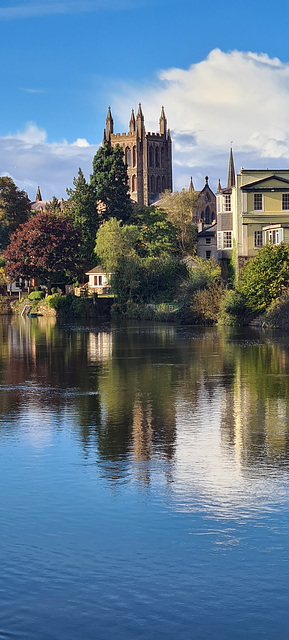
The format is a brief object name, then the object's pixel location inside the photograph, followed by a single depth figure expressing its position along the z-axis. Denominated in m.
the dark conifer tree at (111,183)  118.75
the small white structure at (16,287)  125.00
